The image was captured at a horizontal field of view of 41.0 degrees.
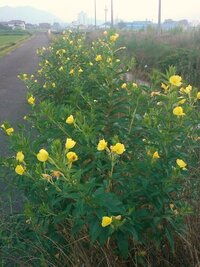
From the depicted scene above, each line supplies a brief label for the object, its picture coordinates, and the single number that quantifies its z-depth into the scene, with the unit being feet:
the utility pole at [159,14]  56.85
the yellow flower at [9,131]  5.94
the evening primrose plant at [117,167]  4.59
